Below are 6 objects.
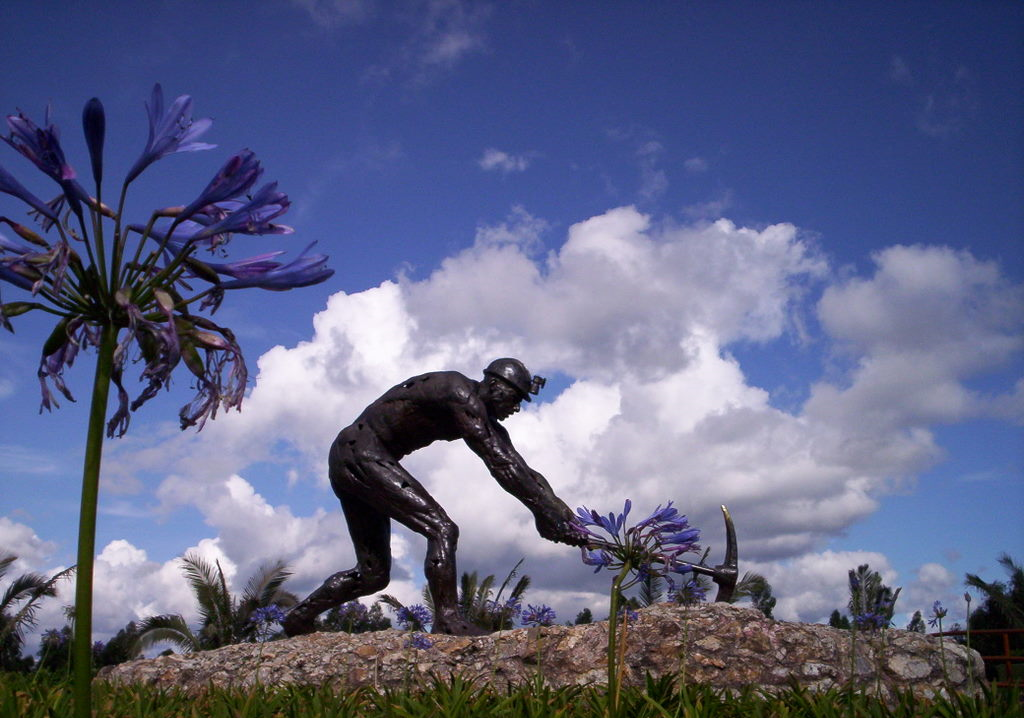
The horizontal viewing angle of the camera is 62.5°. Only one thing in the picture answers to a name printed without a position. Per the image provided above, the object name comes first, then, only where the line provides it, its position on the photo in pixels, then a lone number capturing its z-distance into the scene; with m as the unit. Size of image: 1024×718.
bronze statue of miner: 5.73
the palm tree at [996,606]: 10.49
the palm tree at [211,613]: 14.08
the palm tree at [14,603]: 8.81
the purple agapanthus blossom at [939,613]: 3.58
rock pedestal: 4.45
